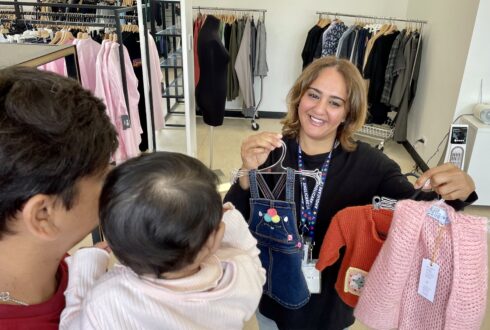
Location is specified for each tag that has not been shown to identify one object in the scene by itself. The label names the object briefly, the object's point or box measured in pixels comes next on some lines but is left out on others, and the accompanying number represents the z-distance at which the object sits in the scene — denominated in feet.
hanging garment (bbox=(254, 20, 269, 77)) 15.29
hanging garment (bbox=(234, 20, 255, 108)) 15.05
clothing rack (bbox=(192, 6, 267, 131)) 15.75
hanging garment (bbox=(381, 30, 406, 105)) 12.84
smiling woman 4.02
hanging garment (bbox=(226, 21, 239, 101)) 15.08
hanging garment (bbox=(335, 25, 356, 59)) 13.81
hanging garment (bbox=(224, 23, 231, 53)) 15.12
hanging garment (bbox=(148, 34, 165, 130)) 9.90
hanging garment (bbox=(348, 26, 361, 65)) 13.73
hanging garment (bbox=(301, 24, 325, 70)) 14.67
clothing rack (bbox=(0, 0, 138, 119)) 8.18
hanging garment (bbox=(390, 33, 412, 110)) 12.74
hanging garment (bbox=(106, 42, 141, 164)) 8.27
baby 2.09
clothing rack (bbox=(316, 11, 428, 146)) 13.91
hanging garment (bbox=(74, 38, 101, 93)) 8.38
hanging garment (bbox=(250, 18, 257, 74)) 15.21
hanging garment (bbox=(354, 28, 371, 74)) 13.70
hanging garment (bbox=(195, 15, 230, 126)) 9.51
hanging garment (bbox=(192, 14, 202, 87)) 10.16
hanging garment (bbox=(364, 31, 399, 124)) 13.09
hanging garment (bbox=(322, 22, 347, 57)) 14.16
